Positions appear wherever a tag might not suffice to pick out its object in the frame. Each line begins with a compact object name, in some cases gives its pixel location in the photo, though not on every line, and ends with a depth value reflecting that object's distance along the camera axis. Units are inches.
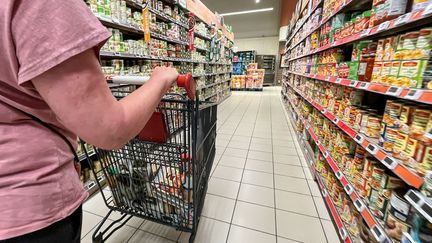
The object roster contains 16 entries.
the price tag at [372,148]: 44.8
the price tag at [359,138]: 51.0
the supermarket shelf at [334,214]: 58.1
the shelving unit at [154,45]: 83.8
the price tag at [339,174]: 63.1
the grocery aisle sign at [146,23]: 101.7
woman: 14.0
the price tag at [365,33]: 50.7
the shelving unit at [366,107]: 35.1
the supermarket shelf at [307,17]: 104.5
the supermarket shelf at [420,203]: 29.9
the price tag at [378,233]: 40.4
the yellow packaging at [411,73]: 36.0
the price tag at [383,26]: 43.0
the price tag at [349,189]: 55.4
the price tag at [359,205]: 48.6
